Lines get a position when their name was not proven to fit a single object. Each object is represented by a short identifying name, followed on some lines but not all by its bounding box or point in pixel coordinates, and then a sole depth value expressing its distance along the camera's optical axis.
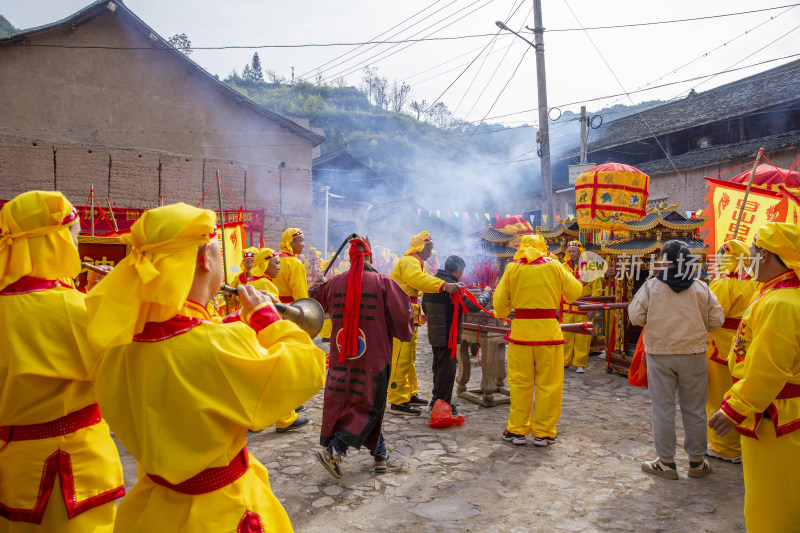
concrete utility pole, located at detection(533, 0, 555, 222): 12.94
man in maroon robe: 4.53
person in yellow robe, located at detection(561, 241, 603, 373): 9.11
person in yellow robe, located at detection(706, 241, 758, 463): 4.95
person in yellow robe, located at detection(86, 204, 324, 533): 1.65
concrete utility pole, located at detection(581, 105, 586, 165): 19.89
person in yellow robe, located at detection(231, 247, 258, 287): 7.42
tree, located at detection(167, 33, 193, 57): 40.12
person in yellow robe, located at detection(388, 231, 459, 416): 6.62
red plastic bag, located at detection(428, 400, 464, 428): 5.95
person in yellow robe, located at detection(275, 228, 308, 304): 6.82
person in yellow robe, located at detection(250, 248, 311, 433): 5.95
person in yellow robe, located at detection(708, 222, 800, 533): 2.72
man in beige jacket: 4.52
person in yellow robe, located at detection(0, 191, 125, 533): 2.29
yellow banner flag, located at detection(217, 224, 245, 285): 7.41
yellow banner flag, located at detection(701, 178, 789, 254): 5.43
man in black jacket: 6.25
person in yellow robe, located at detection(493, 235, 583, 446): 5.45
